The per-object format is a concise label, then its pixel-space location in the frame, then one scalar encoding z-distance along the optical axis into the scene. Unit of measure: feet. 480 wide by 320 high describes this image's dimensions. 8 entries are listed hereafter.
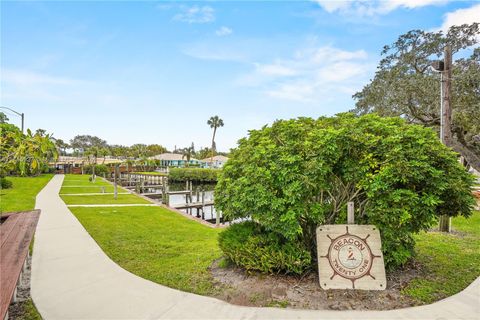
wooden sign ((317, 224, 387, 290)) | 12.91
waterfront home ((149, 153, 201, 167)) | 203.00
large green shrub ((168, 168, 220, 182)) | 129.49
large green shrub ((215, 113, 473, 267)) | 12.64
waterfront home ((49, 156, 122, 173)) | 168.50
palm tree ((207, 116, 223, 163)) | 226.58
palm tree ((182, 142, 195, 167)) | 216.33
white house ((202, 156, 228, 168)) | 195.95
